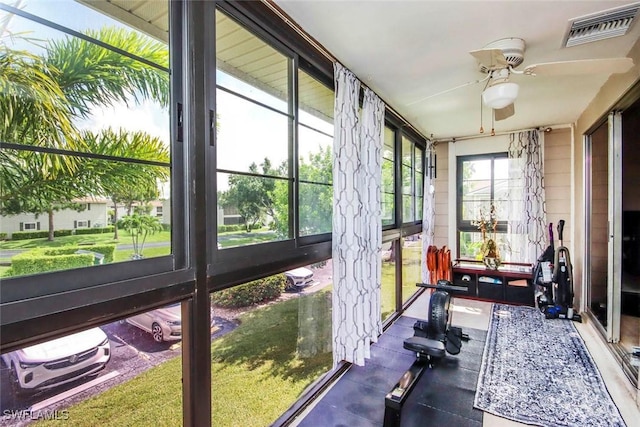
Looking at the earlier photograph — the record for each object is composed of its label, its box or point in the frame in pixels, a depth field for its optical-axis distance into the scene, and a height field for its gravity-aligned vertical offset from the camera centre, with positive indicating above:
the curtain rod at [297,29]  1.67 +1.15
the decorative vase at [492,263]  4.45 -0.82
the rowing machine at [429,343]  1.84 -1.19
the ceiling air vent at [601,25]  1.80 +1.17
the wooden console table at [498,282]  4.21 -1.09
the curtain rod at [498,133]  4.44 +1.20
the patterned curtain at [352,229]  2.28 -0.16
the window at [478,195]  4.91 +0.22
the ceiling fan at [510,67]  1.87 +0.90
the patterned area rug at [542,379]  1.98 -1.36
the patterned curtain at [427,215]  4.74 -0.10
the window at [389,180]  3.58 +0.36
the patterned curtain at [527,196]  4.46 +0.18
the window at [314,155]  2.17 +0.42
